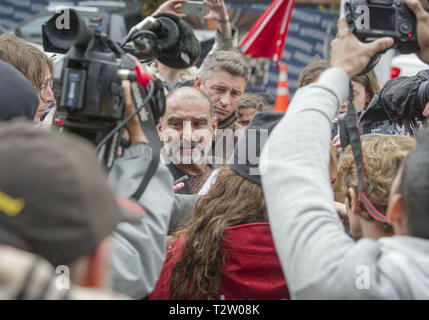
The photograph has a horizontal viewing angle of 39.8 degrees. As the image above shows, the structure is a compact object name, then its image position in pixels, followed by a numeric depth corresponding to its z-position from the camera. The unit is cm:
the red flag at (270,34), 544
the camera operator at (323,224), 131
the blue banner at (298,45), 1021
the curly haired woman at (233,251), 213
